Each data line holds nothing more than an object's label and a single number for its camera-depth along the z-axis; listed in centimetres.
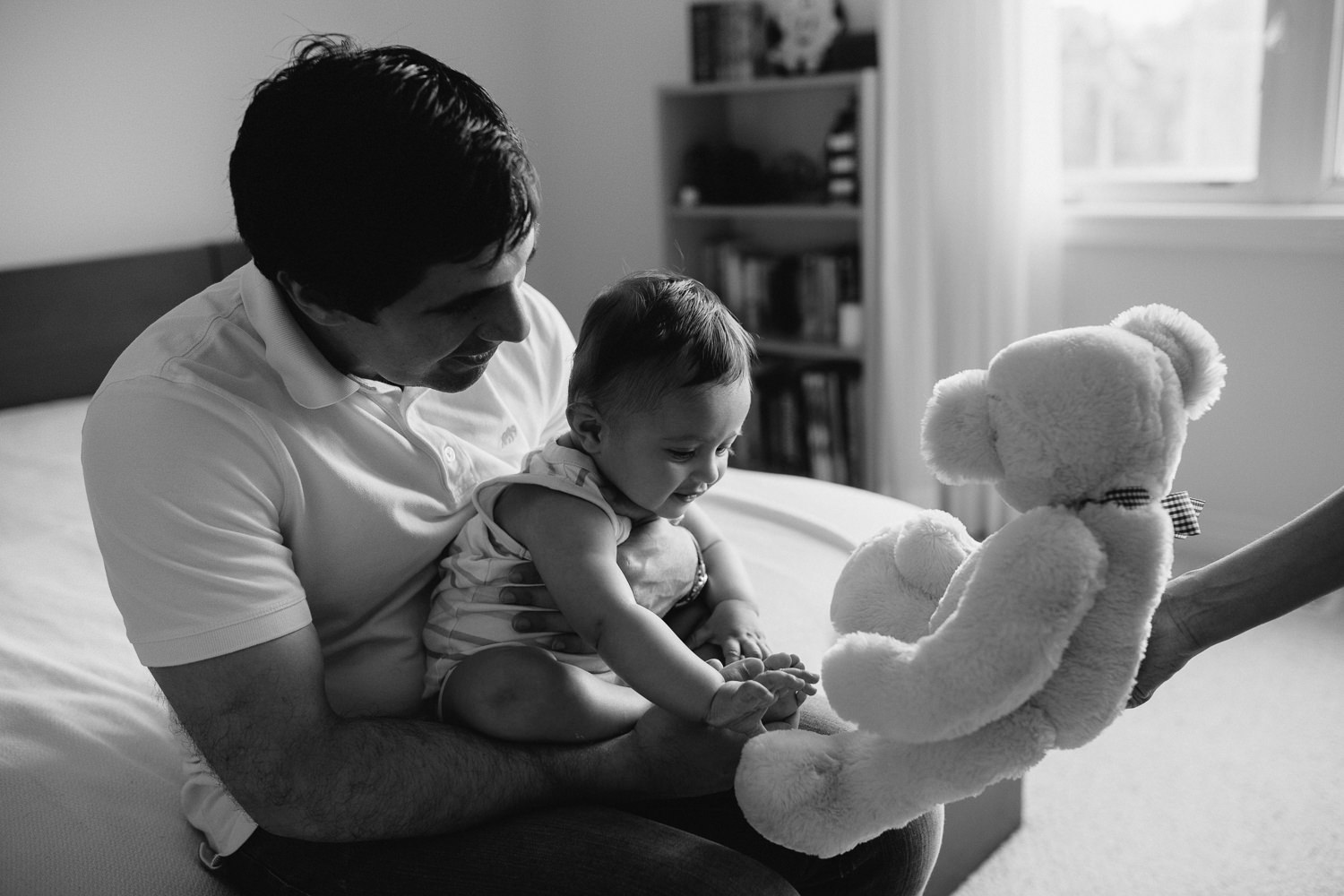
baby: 108
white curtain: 288
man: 97
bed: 113
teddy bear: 84
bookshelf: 326
